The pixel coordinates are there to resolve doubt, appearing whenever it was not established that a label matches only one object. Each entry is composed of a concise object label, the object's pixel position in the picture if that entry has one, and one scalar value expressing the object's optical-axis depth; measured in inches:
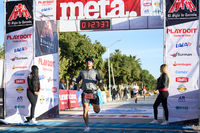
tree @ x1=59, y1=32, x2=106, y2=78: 1505.9
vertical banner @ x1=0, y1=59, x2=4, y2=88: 427.2
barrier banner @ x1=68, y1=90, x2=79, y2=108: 708.9
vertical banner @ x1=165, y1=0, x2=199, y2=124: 372.5
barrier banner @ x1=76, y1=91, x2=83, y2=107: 788.1
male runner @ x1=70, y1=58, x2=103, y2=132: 302.4
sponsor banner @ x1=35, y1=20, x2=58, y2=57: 427.2
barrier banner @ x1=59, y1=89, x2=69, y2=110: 641.4
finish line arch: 374.9
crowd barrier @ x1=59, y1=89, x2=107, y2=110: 648.2
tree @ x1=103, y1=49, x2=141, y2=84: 2696.9
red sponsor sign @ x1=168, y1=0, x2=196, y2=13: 382.0
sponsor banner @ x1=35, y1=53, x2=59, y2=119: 425.8
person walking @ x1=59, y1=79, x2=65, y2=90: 661.9
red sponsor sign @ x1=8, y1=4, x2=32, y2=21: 423.5
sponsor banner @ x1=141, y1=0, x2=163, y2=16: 414.9
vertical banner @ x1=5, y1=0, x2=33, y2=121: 415.8
